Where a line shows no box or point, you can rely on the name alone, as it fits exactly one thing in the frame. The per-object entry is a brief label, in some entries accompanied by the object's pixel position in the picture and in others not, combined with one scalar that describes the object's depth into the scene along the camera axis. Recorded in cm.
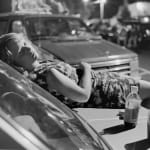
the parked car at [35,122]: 135
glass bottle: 235
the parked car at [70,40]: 541
